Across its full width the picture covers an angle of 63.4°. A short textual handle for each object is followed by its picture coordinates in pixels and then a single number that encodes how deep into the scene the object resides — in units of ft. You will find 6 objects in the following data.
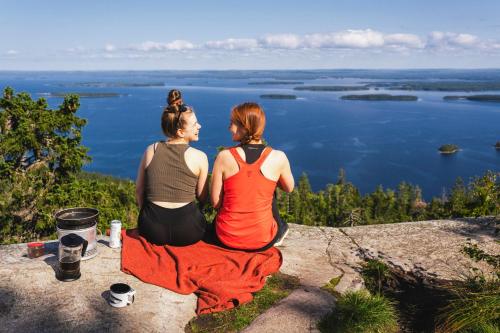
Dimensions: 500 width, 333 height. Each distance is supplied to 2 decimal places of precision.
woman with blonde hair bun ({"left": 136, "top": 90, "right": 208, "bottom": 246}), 12.19
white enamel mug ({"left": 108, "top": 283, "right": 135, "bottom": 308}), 10.15
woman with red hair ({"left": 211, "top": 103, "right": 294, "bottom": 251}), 11.73
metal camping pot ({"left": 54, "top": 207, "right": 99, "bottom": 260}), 12.15
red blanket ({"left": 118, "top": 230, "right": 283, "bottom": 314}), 10.98
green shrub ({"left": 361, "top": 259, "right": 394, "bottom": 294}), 12.98
